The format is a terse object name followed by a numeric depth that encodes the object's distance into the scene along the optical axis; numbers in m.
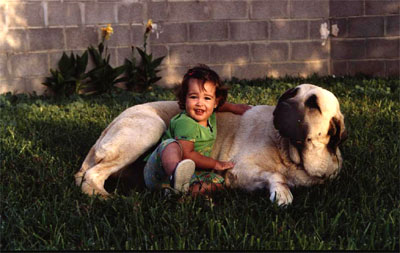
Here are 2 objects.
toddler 2.83
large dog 2.63
